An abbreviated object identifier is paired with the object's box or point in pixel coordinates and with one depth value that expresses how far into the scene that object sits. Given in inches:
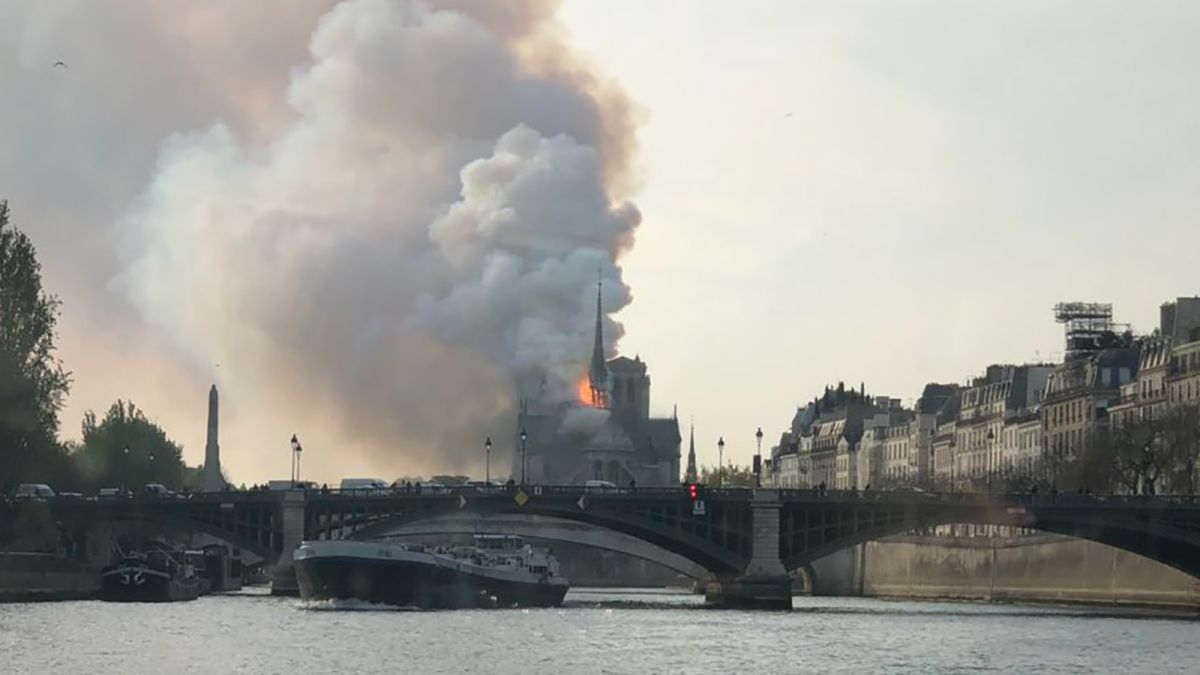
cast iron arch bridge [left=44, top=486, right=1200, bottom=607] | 6727.4
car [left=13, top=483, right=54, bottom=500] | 7535.9
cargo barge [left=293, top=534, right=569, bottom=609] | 6609.3
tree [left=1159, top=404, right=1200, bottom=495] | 7672.2
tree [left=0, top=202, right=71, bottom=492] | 6353.3
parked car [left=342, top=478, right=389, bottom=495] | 7448.8
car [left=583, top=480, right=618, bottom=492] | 7323.3
